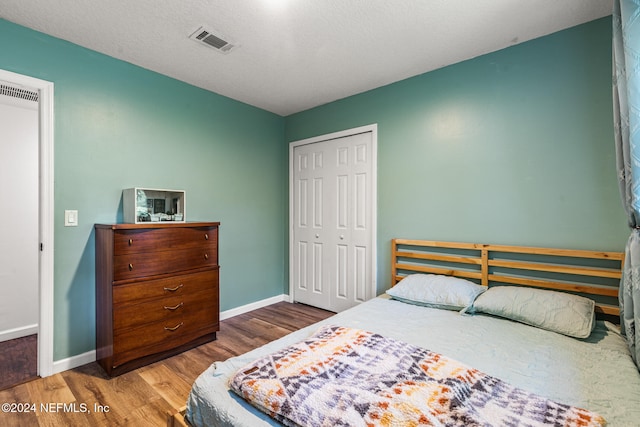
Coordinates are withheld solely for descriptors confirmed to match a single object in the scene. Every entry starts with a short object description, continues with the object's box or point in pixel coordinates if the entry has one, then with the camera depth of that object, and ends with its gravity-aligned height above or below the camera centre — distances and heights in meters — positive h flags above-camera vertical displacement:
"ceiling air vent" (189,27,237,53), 2.03 +1.31
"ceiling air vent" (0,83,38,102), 2.46 +1.10
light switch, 2.16 +0.00
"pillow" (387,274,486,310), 2.08 -0.57
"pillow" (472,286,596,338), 1.66 -0.58
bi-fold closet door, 3.09 -0.03
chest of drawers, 2.04 -0.57
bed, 1.14 -0.69
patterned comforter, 0.90 -0.62
